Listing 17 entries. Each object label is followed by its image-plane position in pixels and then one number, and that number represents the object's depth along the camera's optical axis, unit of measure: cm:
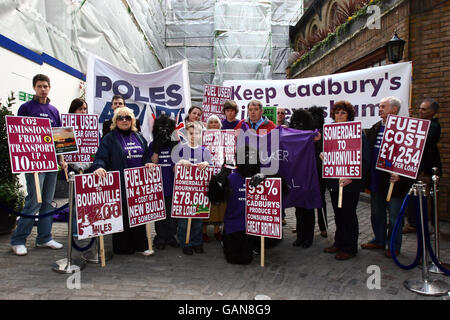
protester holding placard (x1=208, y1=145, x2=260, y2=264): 418
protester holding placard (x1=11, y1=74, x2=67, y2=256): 434
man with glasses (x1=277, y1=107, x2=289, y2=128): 649
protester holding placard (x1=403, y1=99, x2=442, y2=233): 446
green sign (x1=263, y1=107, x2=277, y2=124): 623
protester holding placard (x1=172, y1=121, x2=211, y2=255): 465
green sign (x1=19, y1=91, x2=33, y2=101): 639
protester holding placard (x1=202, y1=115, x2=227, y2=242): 518
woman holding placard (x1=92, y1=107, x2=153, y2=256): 431
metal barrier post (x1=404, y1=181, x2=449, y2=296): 334
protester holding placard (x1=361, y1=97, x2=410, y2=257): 425
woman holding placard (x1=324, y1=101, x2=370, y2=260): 432
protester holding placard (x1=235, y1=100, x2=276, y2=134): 523
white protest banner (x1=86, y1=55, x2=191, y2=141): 610
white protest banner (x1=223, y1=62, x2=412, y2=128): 621
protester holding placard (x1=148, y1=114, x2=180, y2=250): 457
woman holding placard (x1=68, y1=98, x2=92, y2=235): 478
